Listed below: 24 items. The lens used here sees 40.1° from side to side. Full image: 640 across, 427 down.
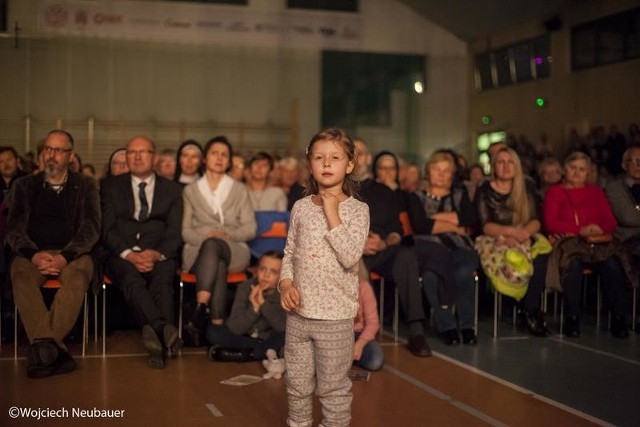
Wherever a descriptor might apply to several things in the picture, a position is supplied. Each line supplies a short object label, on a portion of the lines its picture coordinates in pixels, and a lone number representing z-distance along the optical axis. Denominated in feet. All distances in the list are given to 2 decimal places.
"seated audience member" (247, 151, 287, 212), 23.16
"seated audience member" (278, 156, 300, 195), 26.13
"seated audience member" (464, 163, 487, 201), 31.22
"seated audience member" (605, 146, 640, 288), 22.81
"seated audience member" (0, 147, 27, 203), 23.15
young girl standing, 10.67
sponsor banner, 46.57
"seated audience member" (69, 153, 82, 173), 21.52
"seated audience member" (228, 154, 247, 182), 26.02
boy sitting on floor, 17.35
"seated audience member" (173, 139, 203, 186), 23.11
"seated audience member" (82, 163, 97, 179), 29.35
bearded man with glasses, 16.96
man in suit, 18.10
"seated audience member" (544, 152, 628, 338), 21.39
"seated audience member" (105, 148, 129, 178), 22.80
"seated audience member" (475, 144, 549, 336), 21.06
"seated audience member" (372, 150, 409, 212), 21.93
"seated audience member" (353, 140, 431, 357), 19.19
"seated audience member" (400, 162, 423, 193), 29.25
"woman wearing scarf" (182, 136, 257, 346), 18.67
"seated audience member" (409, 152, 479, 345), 20.03
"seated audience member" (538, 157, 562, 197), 26.32
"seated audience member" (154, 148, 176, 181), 25.23
